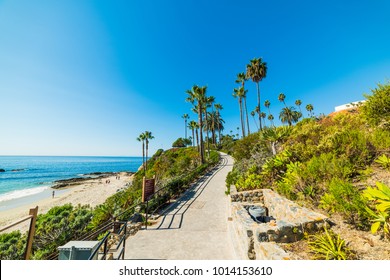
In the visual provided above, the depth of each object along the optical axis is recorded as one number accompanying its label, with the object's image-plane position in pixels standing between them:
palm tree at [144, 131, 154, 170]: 41.97
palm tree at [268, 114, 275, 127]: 64.94
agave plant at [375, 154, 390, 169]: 4.63
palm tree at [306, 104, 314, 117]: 54.00
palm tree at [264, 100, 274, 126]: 54.67
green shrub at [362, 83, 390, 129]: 5.80
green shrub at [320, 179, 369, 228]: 3.44
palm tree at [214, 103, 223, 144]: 52.38
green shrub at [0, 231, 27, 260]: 7.34
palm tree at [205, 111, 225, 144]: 60.34
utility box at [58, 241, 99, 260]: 3.08
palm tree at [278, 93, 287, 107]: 49.59
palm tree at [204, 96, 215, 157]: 26.17
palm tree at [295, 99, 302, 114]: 54.56
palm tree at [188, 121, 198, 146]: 35.65
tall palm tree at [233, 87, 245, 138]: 37.62
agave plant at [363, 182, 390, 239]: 2.81
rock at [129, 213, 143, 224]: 6.99
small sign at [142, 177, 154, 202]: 7.29
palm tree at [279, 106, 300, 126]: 60.42
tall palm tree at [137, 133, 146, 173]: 41.78
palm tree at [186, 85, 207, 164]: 21.56
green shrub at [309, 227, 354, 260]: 2.78
